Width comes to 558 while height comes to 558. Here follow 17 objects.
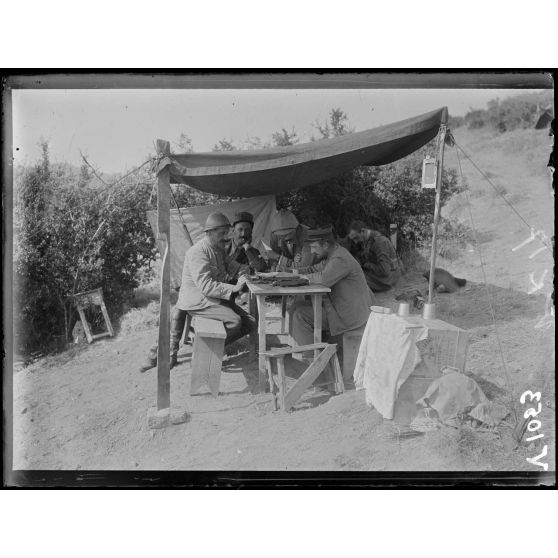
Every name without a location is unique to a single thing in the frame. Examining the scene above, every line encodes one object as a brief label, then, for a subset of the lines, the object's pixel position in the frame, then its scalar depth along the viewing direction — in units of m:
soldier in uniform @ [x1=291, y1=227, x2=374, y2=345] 5.08
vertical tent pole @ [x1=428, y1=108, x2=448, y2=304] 4.29
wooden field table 4.73
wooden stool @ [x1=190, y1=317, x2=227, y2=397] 4.81
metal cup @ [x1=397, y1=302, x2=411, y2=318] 4.46
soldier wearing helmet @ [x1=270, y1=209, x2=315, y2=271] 6.11
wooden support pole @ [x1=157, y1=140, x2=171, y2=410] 4.50
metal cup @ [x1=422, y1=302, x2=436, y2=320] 4.40
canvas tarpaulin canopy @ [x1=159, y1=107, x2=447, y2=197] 4.31
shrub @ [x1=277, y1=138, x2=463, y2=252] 5.88
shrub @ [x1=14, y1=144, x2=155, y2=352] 4.65
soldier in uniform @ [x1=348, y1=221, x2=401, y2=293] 5.82
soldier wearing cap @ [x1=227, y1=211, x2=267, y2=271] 6.10
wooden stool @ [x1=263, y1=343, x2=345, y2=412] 4.57
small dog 5.40
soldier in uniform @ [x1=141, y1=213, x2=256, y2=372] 5.25
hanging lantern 4.44
